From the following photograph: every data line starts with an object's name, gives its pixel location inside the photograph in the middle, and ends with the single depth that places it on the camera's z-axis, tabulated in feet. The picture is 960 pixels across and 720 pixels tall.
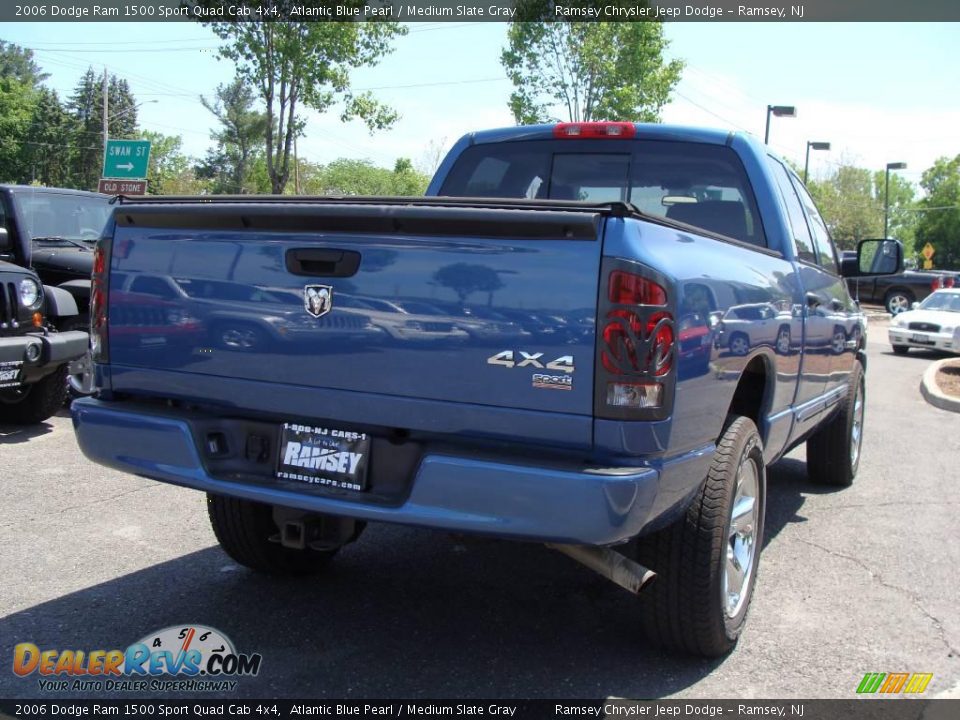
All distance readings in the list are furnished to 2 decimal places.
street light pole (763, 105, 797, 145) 84.54
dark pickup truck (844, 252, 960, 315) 86.48
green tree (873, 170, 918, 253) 358.23
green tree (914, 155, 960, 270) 248.52
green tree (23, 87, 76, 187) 225.35
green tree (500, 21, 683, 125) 70.54
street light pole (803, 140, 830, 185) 103.65
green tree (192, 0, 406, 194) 61.62
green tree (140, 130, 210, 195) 221.27
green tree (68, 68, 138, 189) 231.71
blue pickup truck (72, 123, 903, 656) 8.47
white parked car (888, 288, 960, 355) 57.36
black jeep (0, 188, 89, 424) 22.04
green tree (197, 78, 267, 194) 241.35
